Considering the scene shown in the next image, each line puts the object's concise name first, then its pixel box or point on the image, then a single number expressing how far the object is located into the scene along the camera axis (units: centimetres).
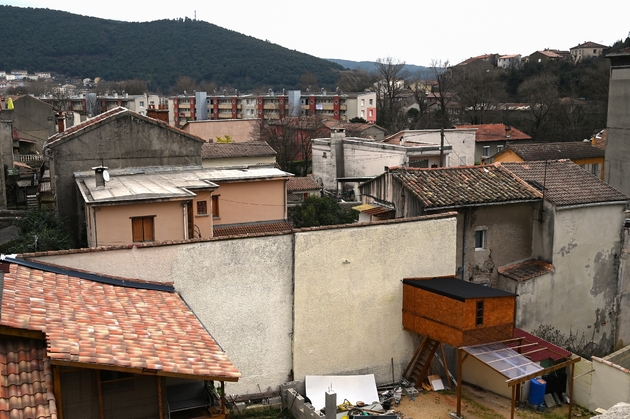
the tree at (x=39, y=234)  1948
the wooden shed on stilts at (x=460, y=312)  1523
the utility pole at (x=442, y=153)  3812
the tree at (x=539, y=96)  6952
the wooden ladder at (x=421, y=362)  1677
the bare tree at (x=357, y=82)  11849
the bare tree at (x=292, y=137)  5875
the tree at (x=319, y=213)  3181
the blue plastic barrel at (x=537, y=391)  1656
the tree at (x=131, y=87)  12912
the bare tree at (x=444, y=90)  7908
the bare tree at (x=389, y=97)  8870
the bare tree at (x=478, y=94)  7750
